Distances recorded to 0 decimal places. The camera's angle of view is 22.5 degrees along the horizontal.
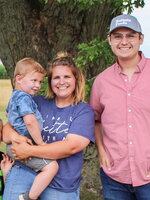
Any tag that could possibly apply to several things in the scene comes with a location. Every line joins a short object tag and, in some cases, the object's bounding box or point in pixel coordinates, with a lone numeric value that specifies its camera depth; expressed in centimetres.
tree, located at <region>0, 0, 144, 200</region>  534
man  302
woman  296
